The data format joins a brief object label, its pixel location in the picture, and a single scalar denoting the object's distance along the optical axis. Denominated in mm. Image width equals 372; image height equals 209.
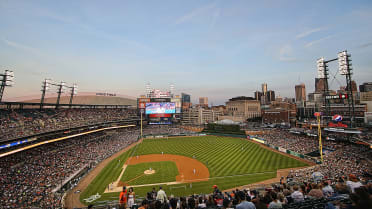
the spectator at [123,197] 8822
